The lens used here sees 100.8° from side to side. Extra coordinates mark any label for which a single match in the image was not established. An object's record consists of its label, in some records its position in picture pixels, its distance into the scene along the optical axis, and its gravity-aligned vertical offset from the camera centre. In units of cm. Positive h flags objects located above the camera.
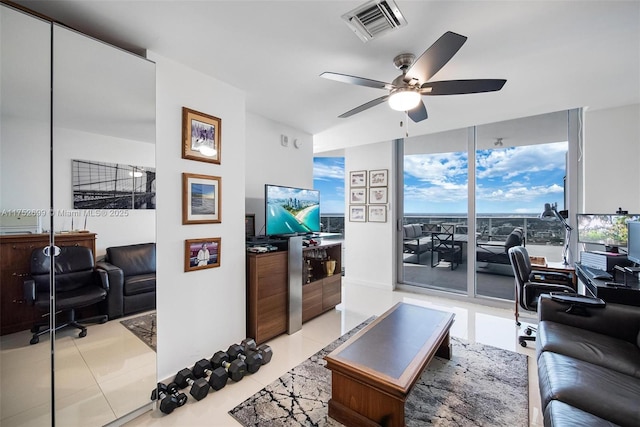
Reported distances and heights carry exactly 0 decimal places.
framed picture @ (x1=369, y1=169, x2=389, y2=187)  478 +64
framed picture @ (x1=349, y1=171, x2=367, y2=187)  502 +65
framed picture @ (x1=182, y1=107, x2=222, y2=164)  221 +67
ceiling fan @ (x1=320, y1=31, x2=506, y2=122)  168 +94
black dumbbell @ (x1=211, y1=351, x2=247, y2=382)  214 -127
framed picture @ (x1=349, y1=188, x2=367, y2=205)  502 +32
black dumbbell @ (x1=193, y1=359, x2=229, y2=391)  204 -128
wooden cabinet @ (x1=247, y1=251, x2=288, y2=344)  270 -87
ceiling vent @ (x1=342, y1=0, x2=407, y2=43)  150 +117
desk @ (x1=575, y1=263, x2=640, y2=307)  202 -63
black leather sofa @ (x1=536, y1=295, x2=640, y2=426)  119 -88
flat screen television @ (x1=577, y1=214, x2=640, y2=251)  268 -17
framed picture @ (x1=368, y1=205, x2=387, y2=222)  478 -1
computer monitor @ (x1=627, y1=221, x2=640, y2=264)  231 -26
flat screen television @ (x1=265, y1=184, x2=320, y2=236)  296 +2
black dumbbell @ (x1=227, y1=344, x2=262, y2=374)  226 -126
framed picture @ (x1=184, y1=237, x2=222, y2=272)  222 -36
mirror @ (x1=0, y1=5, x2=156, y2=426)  139 +14
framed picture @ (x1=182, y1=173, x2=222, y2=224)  221 +12
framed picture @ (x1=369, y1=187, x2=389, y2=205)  477 +31
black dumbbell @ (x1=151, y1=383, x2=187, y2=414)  181 -131
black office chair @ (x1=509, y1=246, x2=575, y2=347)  268 -76
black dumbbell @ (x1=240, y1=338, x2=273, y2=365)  241 -127
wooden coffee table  151 -94
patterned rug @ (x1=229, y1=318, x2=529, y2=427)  174 -135
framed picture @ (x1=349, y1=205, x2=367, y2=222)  502 -1
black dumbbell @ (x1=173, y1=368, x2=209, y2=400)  193 -130
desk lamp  327 -6
